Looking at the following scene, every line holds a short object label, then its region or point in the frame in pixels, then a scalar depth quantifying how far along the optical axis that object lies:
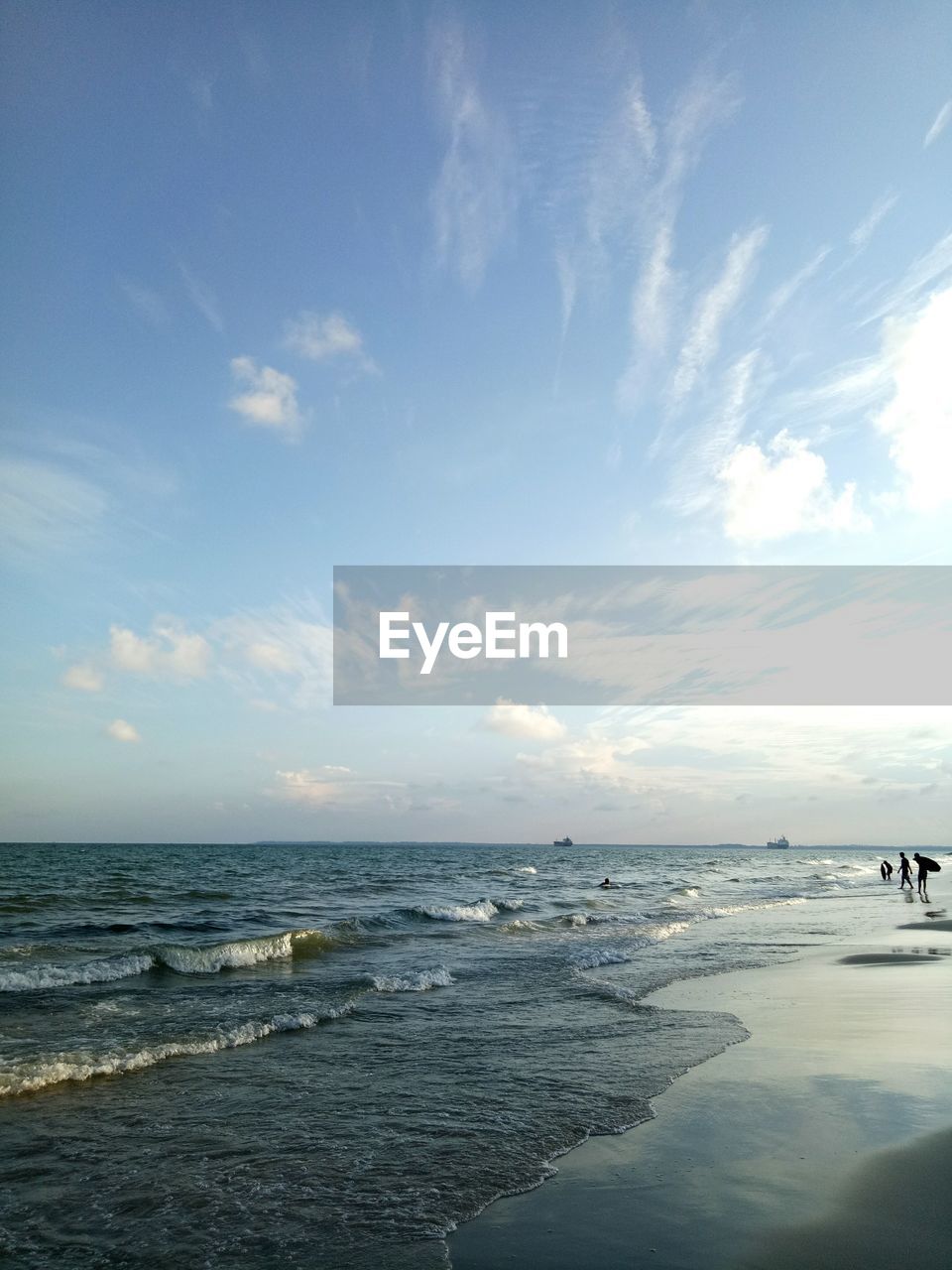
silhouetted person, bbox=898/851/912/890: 44.94
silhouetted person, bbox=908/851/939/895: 34.78
